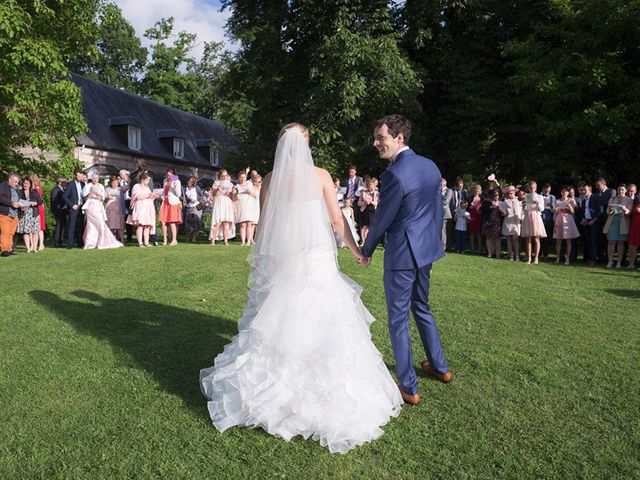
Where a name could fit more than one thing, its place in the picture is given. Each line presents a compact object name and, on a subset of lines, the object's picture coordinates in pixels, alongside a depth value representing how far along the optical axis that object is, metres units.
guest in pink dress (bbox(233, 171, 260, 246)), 16.67
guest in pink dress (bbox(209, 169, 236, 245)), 17.11
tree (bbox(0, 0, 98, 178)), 15.95
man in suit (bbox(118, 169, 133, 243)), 18.06
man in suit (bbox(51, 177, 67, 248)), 17.73
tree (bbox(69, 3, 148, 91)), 59.47
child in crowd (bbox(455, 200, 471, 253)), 18.16
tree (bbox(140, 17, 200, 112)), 58.78
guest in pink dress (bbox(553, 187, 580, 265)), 15.88
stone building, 41.16
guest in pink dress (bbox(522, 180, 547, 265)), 15.72
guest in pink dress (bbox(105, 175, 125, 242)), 17.78
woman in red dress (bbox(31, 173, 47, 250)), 16.71
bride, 4.20
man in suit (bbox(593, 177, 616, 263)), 15.91
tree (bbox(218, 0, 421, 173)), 21.99
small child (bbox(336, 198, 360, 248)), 17.42
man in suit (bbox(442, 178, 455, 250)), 17.77
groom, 4.78
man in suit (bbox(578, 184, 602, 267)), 15.83
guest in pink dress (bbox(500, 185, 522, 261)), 16.17
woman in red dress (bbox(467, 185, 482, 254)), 18.23
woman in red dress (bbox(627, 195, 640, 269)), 14.37
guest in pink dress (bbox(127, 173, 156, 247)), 16.67
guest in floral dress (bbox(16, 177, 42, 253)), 15.97
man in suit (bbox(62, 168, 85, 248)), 17.31
